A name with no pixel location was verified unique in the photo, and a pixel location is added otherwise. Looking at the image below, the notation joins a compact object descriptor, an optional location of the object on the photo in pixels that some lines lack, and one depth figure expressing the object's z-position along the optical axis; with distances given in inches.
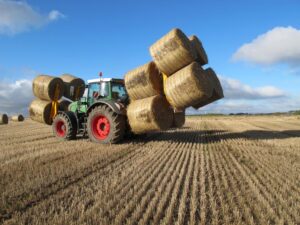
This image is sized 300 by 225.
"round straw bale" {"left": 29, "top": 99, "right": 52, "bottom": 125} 347.0
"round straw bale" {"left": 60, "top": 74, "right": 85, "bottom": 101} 359.5
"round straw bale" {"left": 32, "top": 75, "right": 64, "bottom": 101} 341.2
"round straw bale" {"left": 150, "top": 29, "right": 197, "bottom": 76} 236.1
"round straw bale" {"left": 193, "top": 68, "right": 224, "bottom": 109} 271.2
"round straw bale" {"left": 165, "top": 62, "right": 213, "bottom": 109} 228.0
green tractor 276.2
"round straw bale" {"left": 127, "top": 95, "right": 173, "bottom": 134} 246.1
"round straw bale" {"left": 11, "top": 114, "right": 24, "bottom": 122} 893.9
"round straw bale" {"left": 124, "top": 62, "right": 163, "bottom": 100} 254.7
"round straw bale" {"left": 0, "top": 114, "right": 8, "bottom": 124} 751.8
